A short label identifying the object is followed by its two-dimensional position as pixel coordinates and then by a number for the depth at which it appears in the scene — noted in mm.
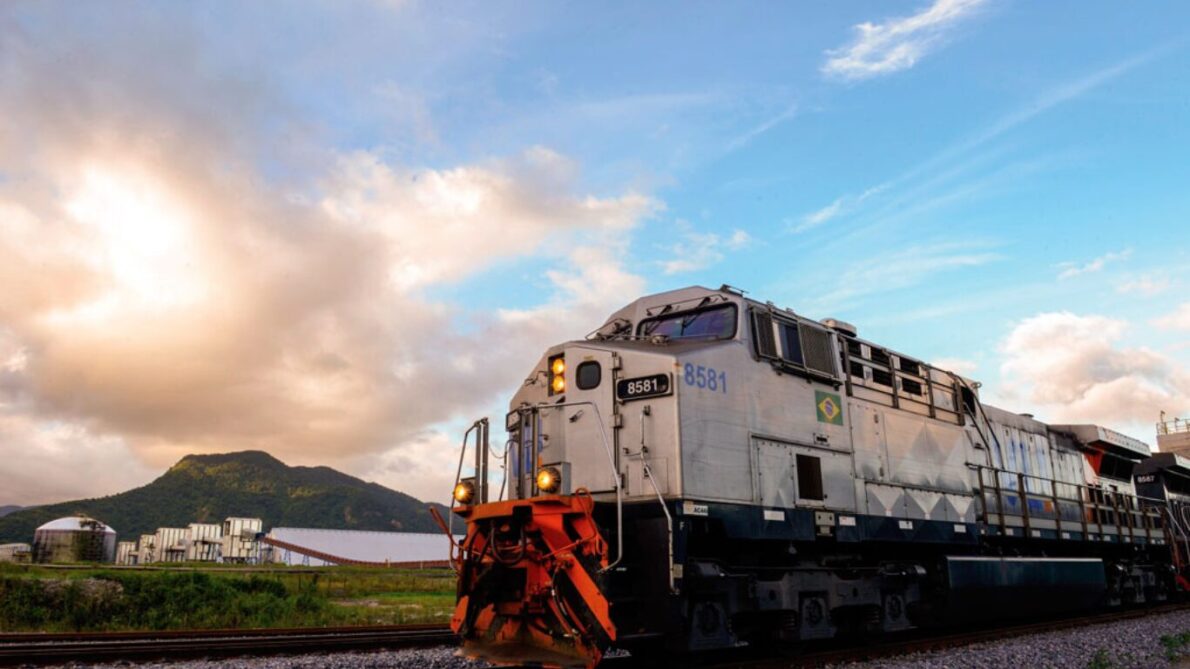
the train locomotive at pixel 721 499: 6680
